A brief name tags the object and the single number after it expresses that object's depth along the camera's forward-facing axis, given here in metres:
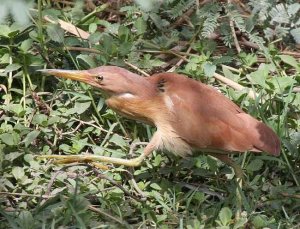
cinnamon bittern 8.39
